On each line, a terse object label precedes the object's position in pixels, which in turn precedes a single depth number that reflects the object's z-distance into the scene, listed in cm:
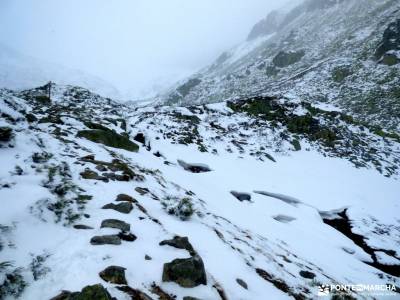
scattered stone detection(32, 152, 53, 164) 675
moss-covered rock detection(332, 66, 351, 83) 5054
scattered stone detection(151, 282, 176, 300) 370
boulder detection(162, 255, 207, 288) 399
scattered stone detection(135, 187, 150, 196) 707
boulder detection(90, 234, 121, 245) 439
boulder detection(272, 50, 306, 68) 7269
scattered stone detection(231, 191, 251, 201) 1133
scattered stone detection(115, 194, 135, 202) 613
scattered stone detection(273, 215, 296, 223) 1051
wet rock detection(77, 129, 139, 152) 1160
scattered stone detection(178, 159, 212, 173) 1379
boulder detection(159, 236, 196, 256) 484
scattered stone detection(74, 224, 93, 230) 476
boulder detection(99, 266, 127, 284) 367
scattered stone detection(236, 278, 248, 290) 462
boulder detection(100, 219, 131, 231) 490
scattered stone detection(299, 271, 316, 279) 618
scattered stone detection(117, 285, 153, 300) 354
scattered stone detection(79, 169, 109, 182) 688
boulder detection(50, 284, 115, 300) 315
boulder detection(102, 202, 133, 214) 561
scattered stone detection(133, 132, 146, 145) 1596
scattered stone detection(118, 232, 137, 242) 470
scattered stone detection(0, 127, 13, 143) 695
